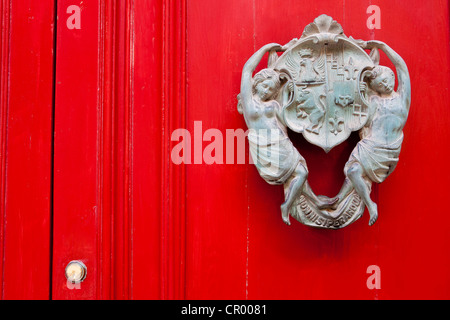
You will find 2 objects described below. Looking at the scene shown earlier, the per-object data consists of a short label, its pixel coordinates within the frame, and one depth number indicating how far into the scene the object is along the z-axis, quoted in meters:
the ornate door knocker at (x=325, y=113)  1.23
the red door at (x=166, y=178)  1.27
